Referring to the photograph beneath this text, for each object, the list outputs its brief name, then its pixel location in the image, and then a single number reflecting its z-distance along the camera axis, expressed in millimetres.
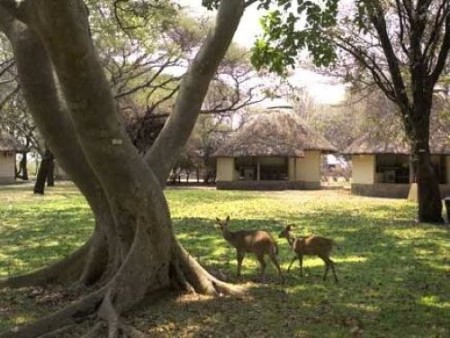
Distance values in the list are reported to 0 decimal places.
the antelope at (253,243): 8727
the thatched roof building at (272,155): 38406
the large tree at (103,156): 6020
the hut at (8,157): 43969
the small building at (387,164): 32625
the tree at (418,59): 17281
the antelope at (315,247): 8891
